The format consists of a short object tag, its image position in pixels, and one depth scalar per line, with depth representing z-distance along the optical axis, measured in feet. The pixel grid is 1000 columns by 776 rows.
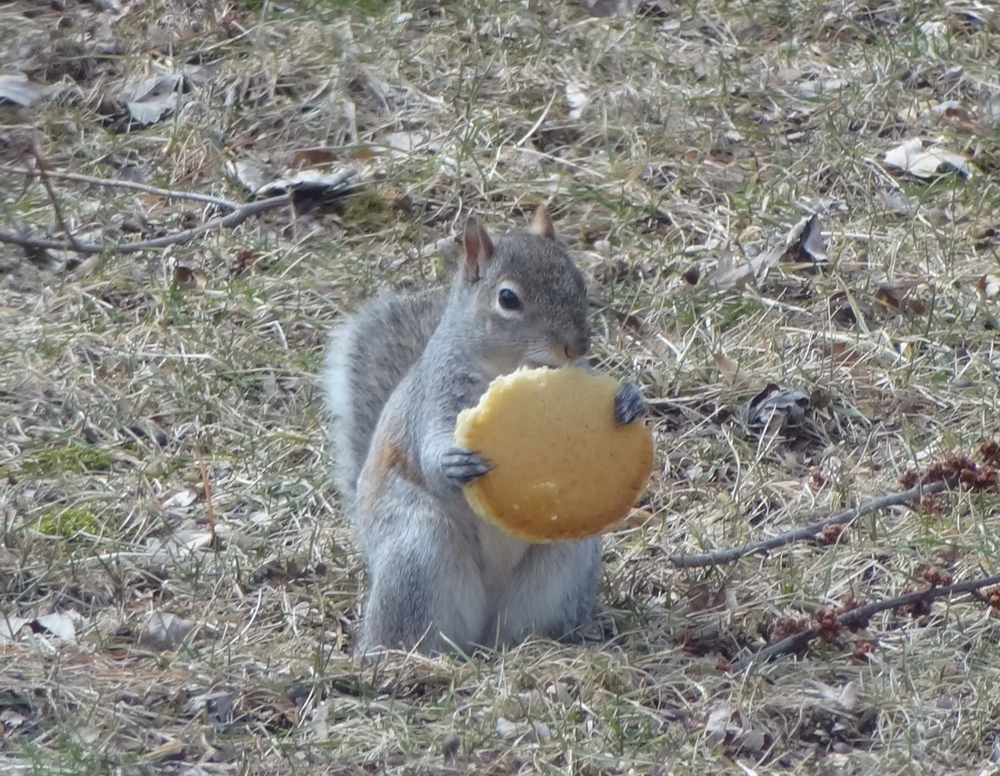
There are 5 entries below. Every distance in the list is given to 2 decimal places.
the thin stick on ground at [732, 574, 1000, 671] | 17.88
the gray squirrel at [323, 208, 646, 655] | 18.84
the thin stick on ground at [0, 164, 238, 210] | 29.17
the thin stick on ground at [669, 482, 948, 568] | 20.71
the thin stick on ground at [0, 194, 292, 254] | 28.02
